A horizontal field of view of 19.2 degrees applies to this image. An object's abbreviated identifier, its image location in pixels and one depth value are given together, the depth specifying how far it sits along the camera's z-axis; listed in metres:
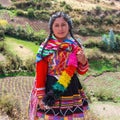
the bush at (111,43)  14.89
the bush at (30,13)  18.08
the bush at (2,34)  14.32
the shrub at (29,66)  11.59
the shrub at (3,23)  15.28
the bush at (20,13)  18.05
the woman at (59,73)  2.97
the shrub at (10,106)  5.52
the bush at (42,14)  17.87
